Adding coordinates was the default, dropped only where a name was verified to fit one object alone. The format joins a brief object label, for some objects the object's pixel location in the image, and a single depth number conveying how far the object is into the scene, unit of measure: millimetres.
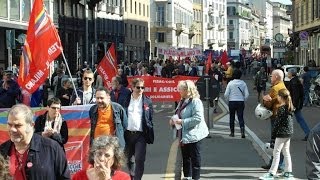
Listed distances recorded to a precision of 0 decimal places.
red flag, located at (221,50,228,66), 30290
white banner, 36333
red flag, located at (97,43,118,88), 13887
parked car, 26296
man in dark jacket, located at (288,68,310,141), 11136
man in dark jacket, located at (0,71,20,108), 11072
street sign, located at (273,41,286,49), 36864
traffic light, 46624
